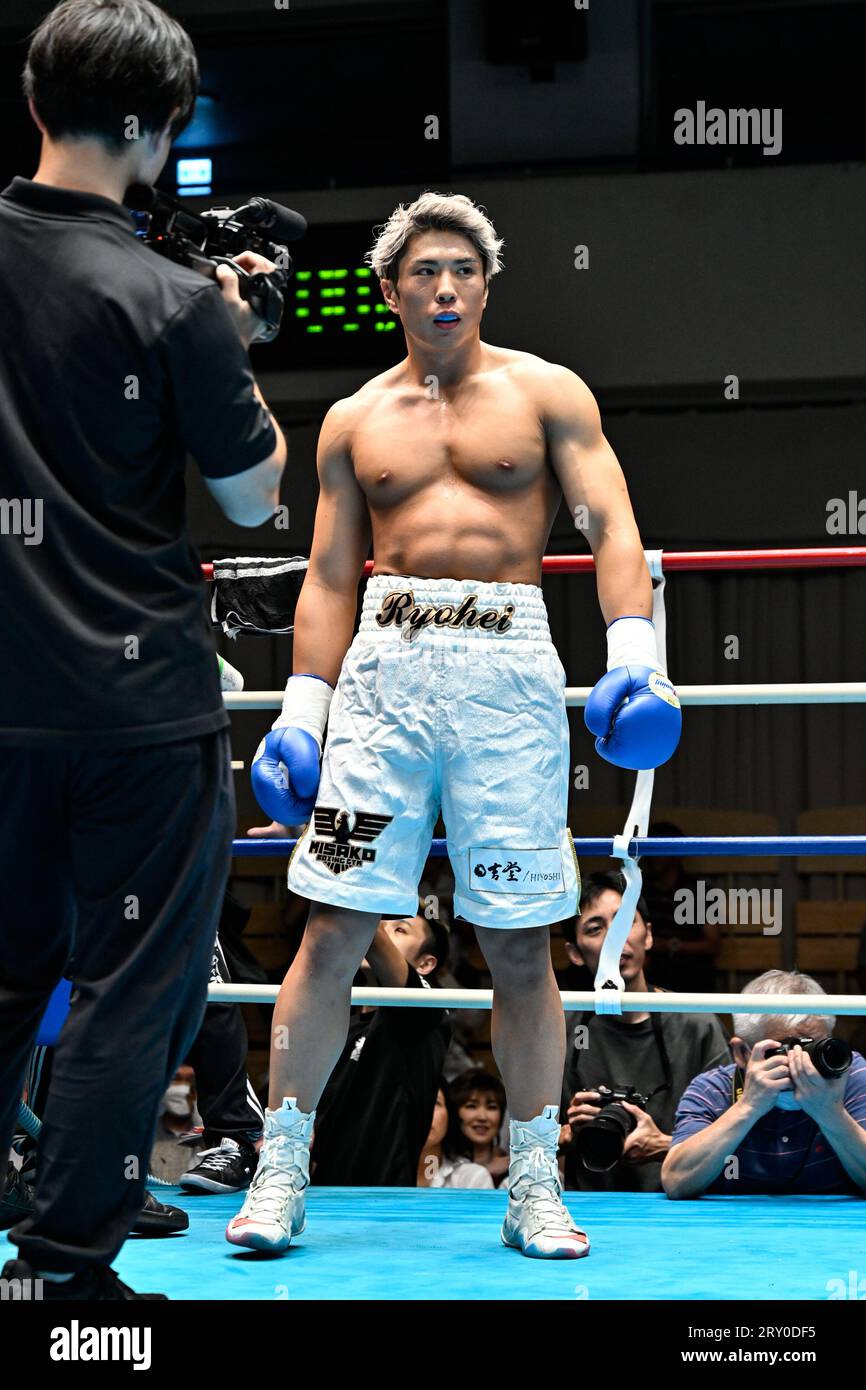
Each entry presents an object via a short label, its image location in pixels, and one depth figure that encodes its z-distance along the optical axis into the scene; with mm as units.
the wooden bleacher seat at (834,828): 5047
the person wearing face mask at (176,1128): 3373
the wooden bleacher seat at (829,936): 4859
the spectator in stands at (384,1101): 2311
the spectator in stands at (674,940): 4195
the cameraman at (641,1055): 2449
